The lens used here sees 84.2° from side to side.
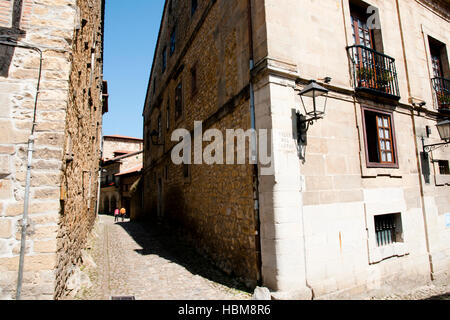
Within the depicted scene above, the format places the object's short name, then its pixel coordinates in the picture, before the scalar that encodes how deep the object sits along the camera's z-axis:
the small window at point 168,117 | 11.75
